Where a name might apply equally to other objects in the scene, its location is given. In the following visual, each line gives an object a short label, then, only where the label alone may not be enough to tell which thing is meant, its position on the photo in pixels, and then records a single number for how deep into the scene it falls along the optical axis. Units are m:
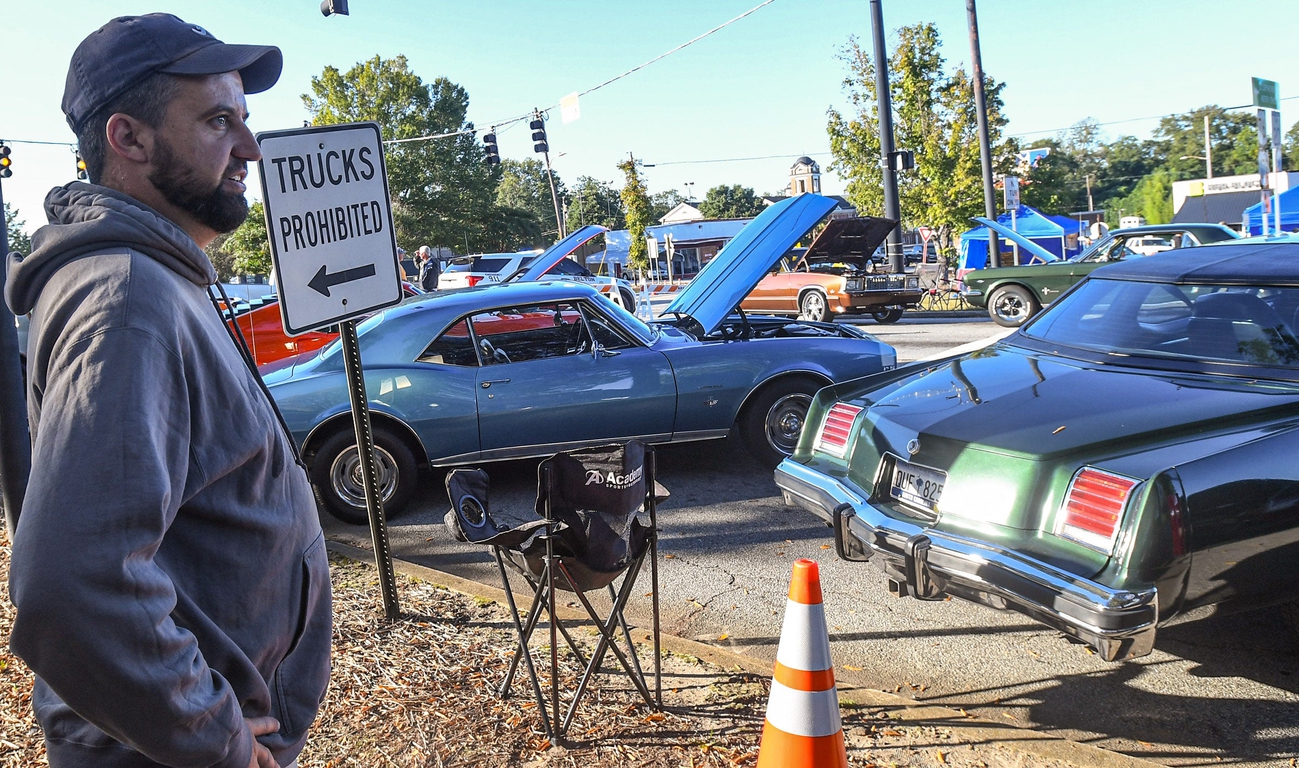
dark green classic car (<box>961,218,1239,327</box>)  13.86
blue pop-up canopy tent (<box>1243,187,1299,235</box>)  25.62
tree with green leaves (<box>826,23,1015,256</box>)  25.55
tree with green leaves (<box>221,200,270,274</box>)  49.88
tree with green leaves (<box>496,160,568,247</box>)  99.79
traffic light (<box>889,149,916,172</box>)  17.34
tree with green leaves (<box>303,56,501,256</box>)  58.59
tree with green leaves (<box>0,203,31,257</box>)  41.79
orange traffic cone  2.47
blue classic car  6.12
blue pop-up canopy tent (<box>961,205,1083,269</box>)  26.25
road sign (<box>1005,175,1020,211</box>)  20.95
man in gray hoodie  1.08
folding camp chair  3.11
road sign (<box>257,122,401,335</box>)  3.56
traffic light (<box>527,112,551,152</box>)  24.42
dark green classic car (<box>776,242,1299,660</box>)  3.01
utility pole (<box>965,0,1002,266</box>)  19.52
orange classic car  17.16
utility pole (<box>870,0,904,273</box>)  17.66
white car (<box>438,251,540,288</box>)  25.86
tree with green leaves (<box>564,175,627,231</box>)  91.50
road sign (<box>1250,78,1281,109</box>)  16.12
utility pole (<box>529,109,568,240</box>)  24.41
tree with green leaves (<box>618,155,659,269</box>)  45.03
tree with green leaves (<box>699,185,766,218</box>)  109.19
